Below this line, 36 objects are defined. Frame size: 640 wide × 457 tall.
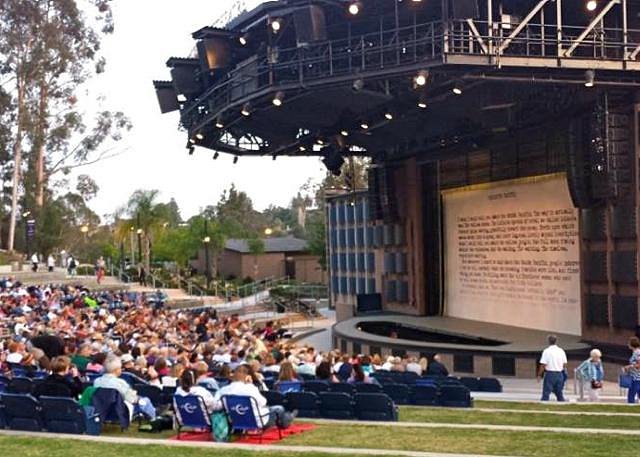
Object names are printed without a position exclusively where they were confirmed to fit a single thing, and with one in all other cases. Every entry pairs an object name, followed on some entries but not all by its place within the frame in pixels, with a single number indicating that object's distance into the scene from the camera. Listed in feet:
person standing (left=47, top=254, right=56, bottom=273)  158.20
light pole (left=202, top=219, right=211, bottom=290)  173.37
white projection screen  84.94
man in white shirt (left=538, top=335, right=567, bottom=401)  51.52
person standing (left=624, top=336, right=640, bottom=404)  49.70
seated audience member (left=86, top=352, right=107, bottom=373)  44.19
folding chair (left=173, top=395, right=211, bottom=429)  33.71
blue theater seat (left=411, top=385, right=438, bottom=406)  46.37
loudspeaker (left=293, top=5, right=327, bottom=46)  72.64
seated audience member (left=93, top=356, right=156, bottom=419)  35.12
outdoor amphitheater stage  71.72
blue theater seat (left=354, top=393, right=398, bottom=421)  38.47
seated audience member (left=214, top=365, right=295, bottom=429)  33.24
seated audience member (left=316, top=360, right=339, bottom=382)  46.39
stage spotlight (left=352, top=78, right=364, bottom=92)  70.58
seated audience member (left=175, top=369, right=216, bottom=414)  33.88
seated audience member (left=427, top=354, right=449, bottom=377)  59.11
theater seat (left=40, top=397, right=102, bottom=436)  33.86
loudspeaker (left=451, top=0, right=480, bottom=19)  66.13
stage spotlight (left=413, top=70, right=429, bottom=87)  66.39
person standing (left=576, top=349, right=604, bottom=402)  51.85
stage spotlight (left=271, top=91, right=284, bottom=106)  75.42
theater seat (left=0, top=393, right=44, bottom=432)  34.65
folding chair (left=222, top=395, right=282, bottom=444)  33.14
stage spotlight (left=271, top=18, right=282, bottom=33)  74.54
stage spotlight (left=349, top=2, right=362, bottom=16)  70.08
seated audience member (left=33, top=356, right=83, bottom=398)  35.70
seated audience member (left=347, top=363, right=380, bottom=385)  47.13
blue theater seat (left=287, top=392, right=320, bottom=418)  37.88
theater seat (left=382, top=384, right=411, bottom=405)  46.70
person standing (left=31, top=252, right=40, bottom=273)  156.35
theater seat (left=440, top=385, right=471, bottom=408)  45.75
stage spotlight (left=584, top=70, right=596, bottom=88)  67.36
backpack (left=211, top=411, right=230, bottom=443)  33.58
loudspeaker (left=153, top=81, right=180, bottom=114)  98.07
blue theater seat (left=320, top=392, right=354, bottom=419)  38.86
